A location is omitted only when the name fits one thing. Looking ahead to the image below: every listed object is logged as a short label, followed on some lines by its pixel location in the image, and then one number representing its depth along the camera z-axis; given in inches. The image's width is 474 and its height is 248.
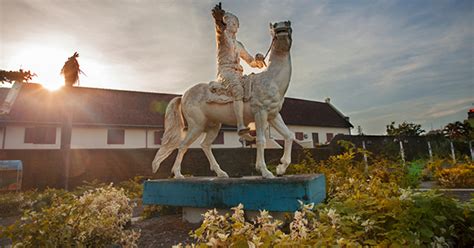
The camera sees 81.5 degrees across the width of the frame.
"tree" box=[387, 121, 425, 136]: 1120.7
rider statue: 160.6
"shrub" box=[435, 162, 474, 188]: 297.9
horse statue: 154.3
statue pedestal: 125.7
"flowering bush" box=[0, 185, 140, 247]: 85.0
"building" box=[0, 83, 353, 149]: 631.2
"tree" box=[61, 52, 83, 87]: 495.5
